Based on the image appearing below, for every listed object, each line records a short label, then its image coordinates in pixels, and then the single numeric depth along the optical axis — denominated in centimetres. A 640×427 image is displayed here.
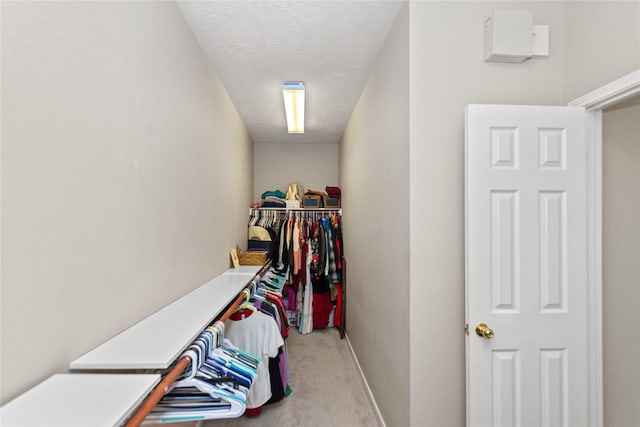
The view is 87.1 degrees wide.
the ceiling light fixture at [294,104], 291
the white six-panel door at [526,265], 162
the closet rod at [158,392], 86
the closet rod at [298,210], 466
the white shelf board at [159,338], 104
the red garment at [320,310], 457
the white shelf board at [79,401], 75
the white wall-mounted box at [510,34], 172
